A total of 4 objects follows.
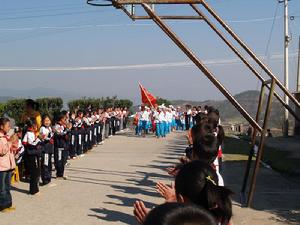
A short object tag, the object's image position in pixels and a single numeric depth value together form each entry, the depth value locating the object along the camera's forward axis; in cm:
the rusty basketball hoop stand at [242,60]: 841
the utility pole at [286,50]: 2862
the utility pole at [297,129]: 2730
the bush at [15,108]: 2651
